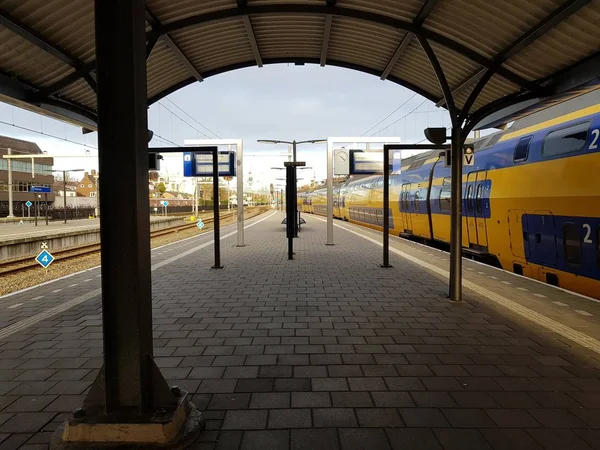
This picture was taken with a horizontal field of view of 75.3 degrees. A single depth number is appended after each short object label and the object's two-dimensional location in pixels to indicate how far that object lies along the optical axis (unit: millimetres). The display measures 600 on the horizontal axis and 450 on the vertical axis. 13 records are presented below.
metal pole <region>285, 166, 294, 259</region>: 10827
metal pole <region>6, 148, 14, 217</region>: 35641
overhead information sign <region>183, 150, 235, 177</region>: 12352
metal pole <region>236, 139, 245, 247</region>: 13812
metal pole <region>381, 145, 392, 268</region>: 8343
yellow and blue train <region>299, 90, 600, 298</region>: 5938
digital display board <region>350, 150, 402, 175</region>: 13789
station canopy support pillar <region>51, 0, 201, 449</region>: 2498
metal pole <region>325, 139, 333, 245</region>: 14484
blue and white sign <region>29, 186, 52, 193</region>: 34281
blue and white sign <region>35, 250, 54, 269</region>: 9508
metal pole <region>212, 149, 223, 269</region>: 8838
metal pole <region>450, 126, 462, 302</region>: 6070
